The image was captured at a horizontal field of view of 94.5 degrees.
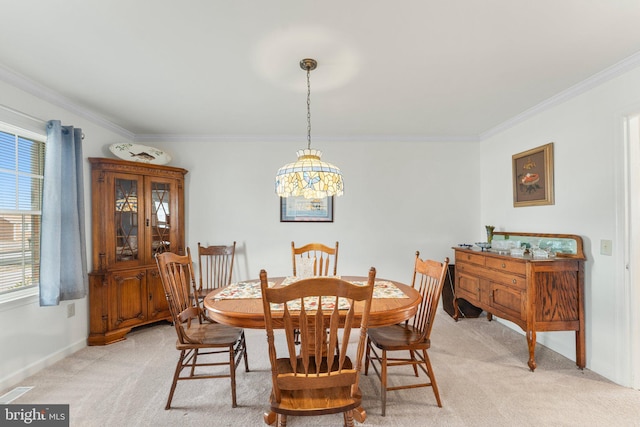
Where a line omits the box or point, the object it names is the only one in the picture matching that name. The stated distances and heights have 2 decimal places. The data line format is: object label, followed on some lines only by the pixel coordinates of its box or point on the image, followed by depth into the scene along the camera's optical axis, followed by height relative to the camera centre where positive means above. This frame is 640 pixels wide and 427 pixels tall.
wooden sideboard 2.45 -0.67
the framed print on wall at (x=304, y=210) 3.97 +0.06
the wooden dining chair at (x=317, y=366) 1.29 -0.70
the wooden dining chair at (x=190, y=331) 1.95 -0.86
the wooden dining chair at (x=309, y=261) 2.36 -0.40
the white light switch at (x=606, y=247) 2.31 -0.26
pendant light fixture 2.00 +0.25
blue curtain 2.45 -0.04
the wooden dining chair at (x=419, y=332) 1.91 -0.84
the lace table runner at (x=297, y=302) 1.79 -0.56
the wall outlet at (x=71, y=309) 2.77 -0.89
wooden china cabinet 3.00 -0.28
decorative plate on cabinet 3.27 +0.71
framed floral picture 2.89 +0.39
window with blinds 2.32 +0.06
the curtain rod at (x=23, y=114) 2.23 +0.81
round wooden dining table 1.67 -0.56
